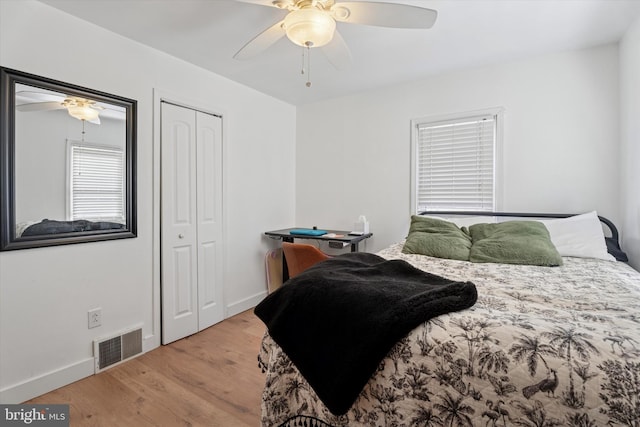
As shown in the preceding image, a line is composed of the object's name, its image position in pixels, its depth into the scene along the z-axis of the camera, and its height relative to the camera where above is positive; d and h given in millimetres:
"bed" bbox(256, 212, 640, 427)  776 -460
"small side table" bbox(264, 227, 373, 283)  3024 -317
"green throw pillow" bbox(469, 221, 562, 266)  1967 -248
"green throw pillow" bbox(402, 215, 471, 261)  2227 -245
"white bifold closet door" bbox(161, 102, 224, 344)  2598 -136
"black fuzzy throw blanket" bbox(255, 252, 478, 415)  1011 -412
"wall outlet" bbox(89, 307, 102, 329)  2148 -805
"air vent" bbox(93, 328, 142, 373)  2156 -1066
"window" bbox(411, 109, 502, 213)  2865 +468
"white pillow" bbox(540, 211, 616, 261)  2104 -194
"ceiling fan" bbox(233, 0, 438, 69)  1503 +982
